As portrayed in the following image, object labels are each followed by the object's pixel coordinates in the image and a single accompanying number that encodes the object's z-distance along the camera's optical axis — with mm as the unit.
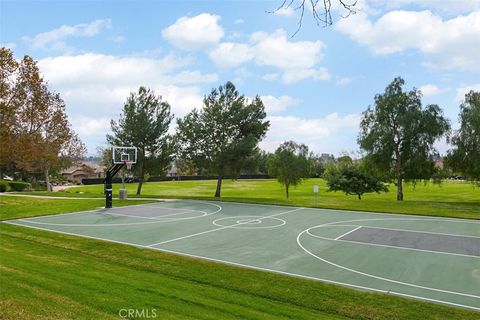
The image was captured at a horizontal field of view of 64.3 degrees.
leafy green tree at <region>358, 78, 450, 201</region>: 31156
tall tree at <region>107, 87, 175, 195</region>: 35406
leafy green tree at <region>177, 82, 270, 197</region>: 32438
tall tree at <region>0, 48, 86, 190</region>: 22516
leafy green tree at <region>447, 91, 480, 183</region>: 28328
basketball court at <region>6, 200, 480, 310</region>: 10422
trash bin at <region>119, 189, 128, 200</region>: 30062
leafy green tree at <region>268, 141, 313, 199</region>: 37219
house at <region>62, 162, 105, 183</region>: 83088
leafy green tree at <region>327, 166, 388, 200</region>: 37844
